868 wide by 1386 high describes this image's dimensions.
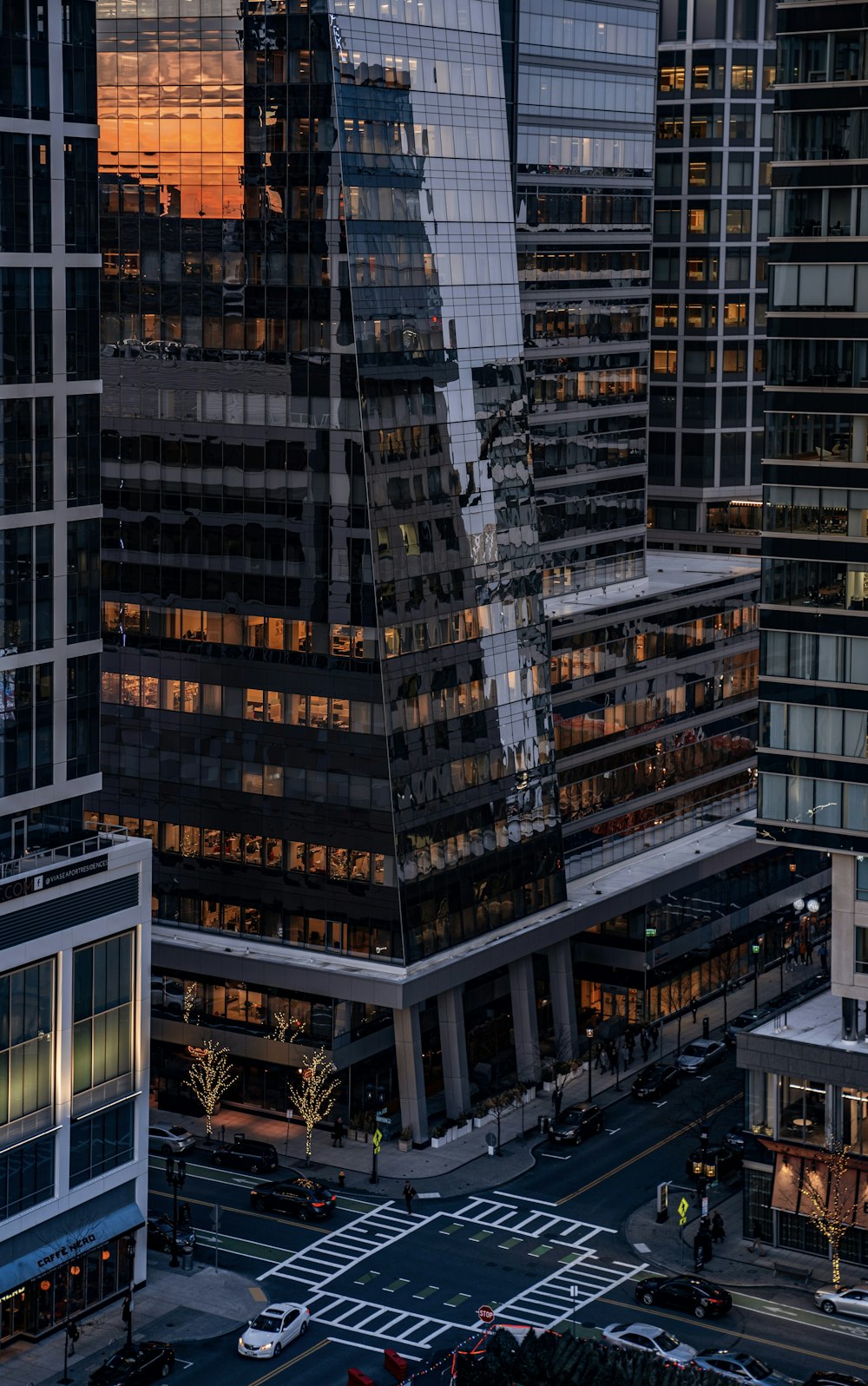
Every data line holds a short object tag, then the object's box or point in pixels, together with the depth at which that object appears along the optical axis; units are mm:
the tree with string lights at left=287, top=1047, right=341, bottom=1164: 138125
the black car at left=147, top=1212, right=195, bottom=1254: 125438
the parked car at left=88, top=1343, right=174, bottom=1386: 109188
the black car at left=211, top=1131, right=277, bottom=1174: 138000
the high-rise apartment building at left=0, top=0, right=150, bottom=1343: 111500
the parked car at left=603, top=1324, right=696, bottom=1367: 113150
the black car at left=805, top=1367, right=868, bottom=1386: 111125
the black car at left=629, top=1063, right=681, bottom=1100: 151625
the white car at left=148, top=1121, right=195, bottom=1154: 140000
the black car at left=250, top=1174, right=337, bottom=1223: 131125
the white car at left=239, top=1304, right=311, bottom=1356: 113688
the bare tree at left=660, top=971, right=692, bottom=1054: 168000
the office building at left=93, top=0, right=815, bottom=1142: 138375
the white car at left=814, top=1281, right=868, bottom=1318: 121062
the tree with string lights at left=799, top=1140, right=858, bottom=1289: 124394
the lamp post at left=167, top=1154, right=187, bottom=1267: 129625
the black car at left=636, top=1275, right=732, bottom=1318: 119938
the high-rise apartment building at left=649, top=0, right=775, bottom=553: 190625
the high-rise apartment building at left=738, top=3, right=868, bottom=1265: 121625
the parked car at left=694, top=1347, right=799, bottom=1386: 111250
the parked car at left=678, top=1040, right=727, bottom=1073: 155875
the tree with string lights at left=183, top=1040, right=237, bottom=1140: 140875
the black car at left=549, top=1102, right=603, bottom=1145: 143000
